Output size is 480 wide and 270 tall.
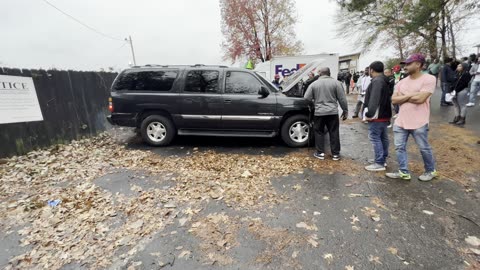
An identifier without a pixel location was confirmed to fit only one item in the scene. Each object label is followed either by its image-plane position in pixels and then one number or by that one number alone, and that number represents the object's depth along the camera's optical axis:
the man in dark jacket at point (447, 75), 7.66
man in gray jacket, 4.79
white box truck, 12.44
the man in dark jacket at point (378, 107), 4.00
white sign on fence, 5.25
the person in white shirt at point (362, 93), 8.36
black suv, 5.72
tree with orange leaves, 26.52
